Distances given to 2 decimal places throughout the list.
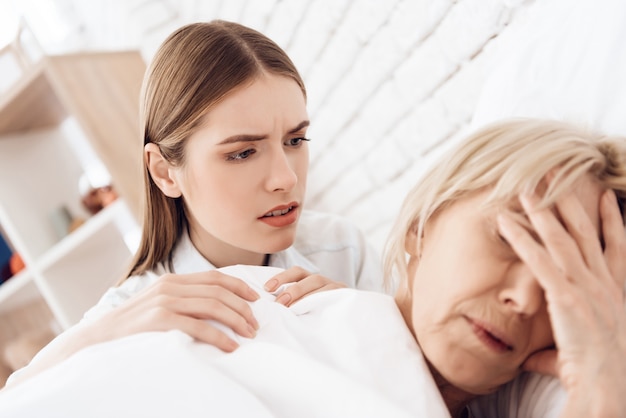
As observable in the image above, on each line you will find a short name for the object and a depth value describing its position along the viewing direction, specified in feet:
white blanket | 2.13
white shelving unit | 6.63
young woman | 3.62
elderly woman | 2.06
